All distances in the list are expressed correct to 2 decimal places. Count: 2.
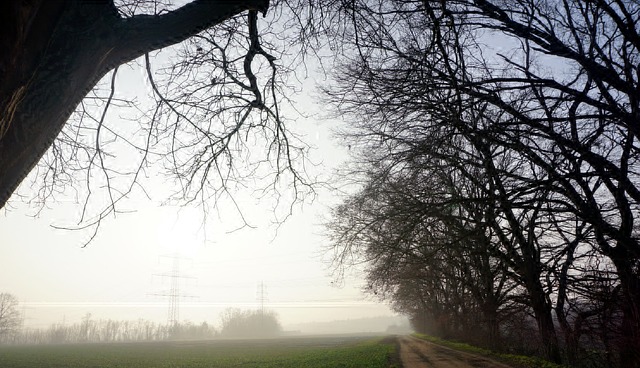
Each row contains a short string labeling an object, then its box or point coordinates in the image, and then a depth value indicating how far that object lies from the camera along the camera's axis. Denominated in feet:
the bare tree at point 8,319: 298.08
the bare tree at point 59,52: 5.00
